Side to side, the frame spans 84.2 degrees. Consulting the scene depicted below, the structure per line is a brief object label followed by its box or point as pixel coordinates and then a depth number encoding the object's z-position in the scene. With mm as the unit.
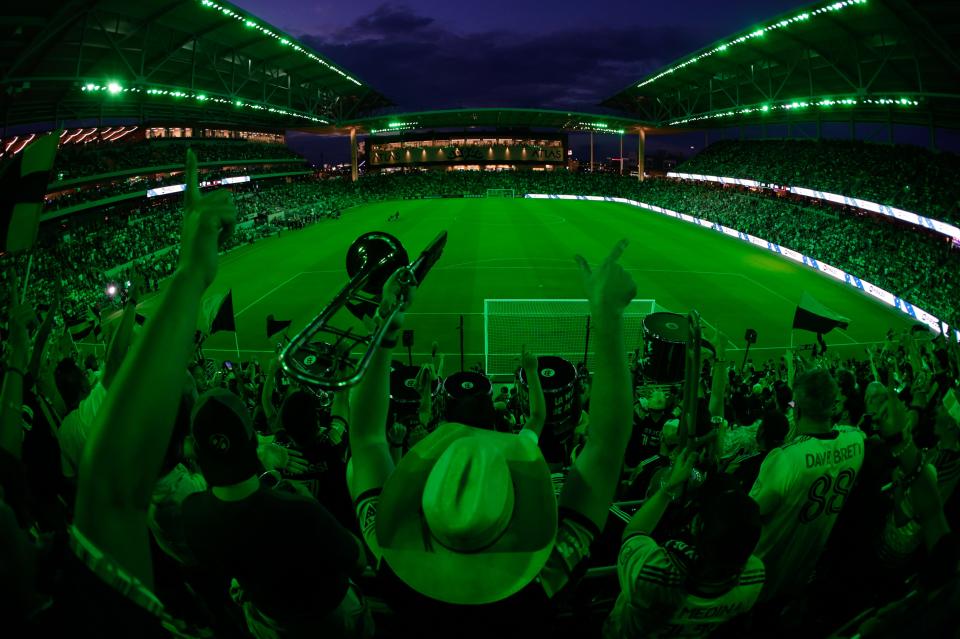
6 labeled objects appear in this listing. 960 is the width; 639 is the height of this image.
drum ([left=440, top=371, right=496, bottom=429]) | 6953
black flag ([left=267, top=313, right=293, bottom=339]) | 10547
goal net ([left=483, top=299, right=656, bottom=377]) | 17938
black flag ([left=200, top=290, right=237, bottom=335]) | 11273
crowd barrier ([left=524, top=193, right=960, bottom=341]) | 21938
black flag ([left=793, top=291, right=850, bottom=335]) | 10414
